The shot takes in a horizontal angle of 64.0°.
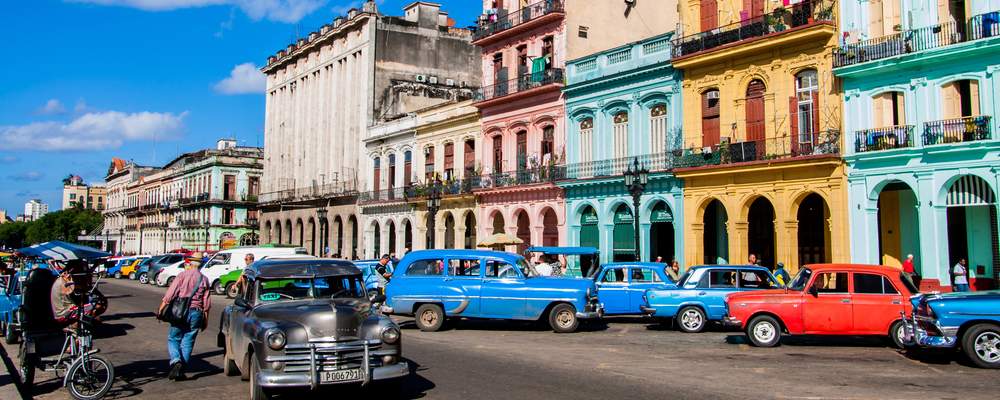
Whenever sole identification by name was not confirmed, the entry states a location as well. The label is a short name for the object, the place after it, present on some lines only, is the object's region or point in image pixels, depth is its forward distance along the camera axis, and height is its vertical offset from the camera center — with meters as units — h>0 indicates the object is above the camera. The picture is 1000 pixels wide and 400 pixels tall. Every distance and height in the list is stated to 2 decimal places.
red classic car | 14.31 -1.00
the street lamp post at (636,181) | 23.36 +2.05
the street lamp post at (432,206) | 32.09 +1.86
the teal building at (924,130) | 21.14 +3.33
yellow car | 48.31 -1.02
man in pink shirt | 10.91 -0.98
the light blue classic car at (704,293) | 17.56 -0.94
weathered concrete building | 47.28 +9.90
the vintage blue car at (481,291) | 17.44 -0.87
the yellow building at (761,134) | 24.11 +3.76
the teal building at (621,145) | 28.80 +4.05
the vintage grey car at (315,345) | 8.65 -1.03
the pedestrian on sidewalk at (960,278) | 20.53 -0.72
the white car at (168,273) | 36.25 -0.94
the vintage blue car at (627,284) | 19.31 -0.80
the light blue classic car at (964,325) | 12.15 -1.16
